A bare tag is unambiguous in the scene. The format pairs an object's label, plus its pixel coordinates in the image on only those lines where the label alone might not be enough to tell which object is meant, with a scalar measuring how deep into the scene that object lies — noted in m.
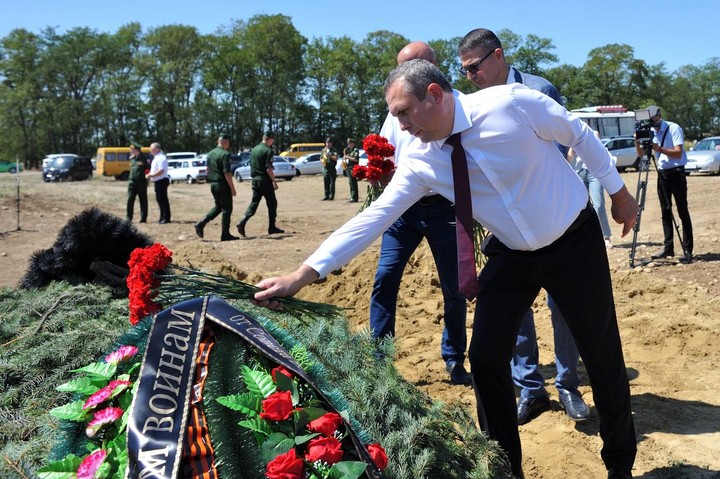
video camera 8.34
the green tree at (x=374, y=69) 68.94
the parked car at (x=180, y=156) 51.41
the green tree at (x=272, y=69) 68.94
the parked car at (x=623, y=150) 29.38
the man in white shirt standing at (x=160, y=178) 14.50
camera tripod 8.20
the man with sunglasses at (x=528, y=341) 3.80
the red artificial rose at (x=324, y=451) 1.97
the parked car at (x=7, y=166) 53.47
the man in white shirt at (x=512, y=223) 2.75
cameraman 8.62
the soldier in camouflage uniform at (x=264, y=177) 12.87
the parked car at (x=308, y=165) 40.28
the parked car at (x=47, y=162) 38.78
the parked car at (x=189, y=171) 36.59
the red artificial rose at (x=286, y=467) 1.85
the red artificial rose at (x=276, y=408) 2.02
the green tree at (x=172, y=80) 66.31
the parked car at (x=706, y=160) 23.95
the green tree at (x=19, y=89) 62.56
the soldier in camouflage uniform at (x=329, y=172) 21.81
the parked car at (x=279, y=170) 35.93
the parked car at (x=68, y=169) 38.66
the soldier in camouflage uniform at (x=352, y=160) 19.91
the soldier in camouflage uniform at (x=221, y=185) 12.22
